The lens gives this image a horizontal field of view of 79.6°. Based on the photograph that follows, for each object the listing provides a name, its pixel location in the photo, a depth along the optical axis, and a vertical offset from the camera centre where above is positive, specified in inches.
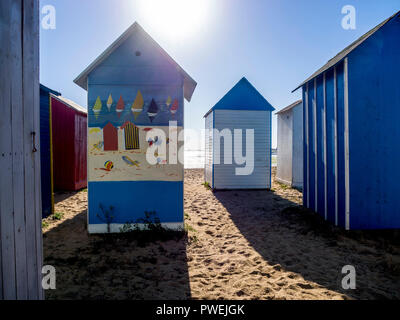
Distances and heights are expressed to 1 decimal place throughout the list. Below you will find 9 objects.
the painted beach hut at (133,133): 209.5 +21.7
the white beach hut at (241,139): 422.0 +30.8
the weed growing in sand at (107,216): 211.8 -51.4
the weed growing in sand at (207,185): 455.7 -56.5
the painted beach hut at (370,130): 204.2 +21.6
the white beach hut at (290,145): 428.1 +20.5
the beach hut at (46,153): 263.6 +6.3
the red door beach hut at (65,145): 397.7 +22.5
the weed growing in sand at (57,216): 259.3 -63.5
